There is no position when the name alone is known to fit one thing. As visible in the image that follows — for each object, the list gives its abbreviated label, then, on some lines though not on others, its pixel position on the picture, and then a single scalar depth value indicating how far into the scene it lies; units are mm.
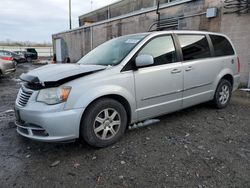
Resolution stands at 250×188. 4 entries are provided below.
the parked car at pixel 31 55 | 26709
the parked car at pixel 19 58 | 23053
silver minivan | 2441
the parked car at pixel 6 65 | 9184
